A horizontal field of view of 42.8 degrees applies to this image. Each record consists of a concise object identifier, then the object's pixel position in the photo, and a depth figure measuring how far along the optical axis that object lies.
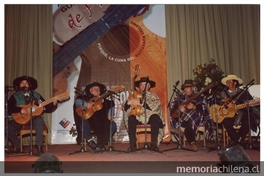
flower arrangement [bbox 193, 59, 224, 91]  5.72
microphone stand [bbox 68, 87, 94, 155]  4.64
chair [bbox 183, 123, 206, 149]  4.95
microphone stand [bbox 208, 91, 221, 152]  4.56
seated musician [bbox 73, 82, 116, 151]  4.93
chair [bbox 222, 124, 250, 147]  4.94
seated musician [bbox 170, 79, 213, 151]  4.92
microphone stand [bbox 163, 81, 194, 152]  4.68
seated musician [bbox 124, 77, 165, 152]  4.68
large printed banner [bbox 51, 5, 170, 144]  6.27
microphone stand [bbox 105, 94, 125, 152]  4.70
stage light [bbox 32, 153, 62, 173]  2.47
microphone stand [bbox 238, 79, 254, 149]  4.58
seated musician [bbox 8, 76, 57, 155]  4.64
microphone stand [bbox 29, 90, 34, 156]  4.45
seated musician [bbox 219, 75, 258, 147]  4.82
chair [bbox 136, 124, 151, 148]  4.80
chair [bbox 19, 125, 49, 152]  4.66
